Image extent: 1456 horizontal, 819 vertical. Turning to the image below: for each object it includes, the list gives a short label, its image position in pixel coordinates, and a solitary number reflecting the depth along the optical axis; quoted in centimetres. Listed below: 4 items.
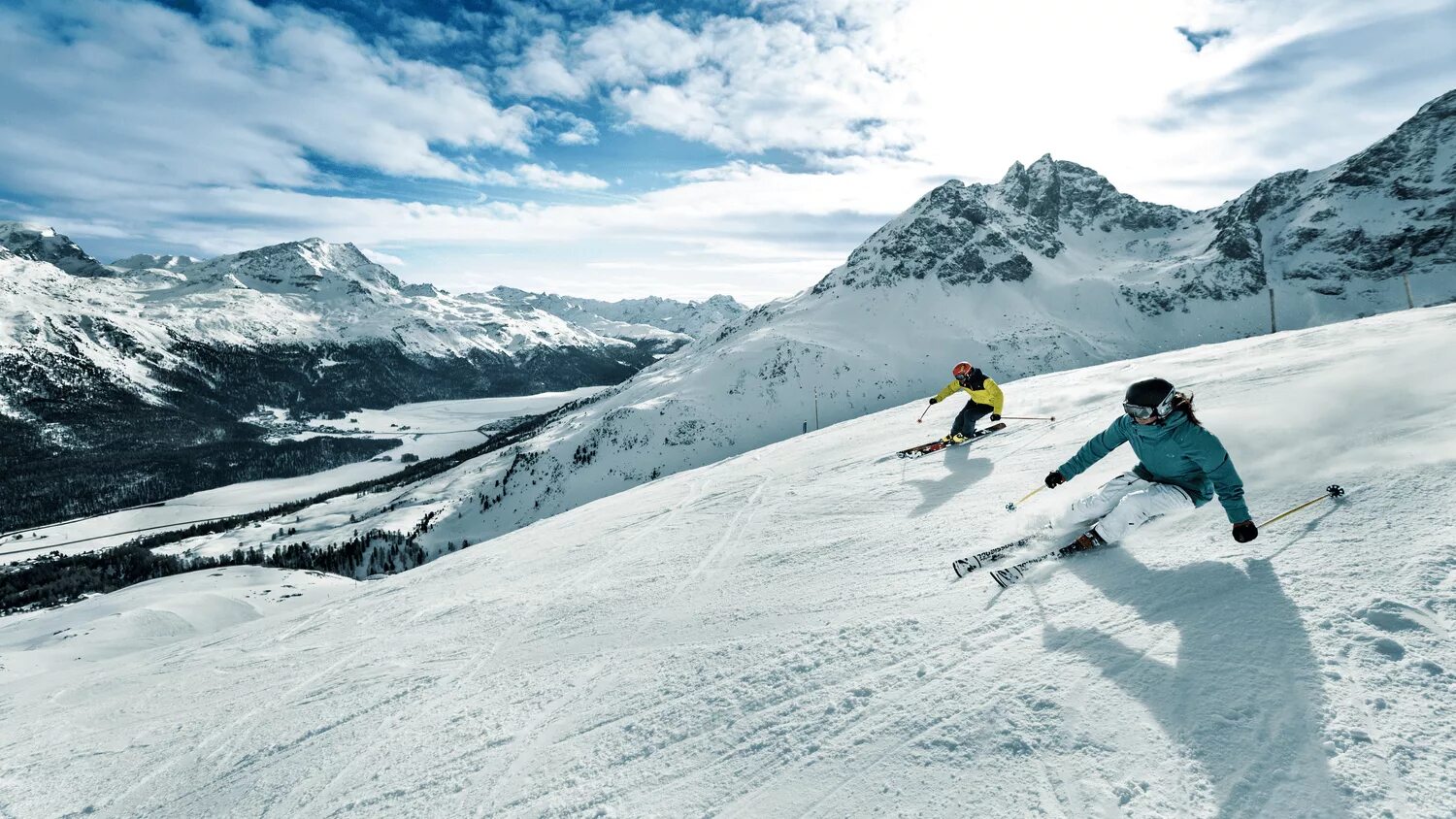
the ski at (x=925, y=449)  1472
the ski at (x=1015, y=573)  639
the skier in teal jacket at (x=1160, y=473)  591
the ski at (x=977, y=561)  693
